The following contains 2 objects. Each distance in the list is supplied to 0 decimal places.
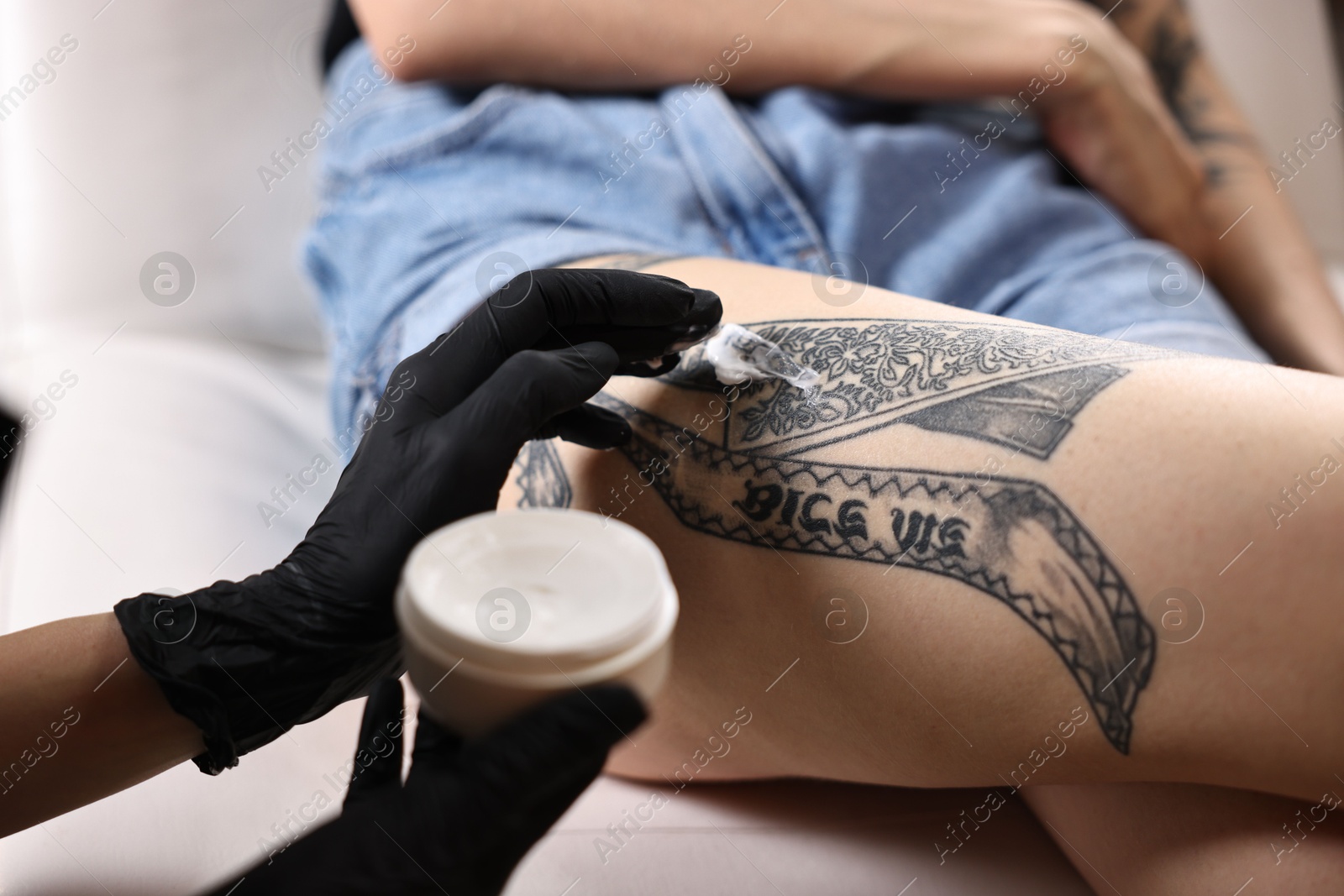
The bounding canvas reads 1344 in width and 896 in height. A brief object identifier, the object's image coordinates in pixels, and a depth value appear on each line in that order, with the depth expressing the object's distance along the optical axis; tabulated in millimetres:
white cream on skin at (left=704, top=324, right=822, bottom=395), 626
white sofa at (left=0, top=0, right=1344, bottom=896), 670
